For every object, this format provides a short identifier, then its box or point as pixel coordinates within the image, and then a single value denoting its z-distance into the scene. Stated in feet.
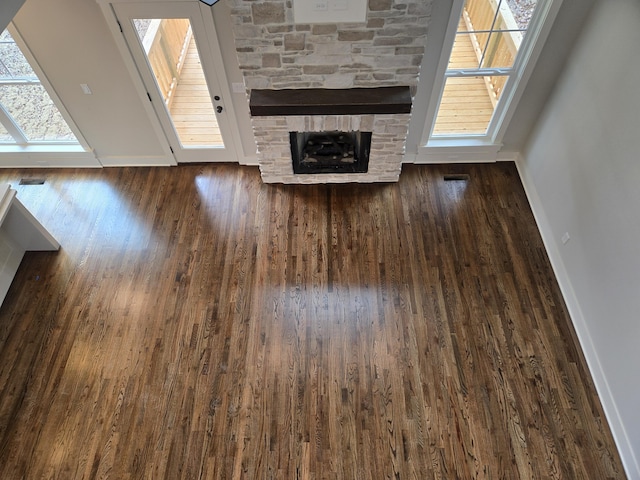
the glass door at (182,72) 13.05
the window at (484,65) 12.99
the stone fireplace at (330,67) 12.24
